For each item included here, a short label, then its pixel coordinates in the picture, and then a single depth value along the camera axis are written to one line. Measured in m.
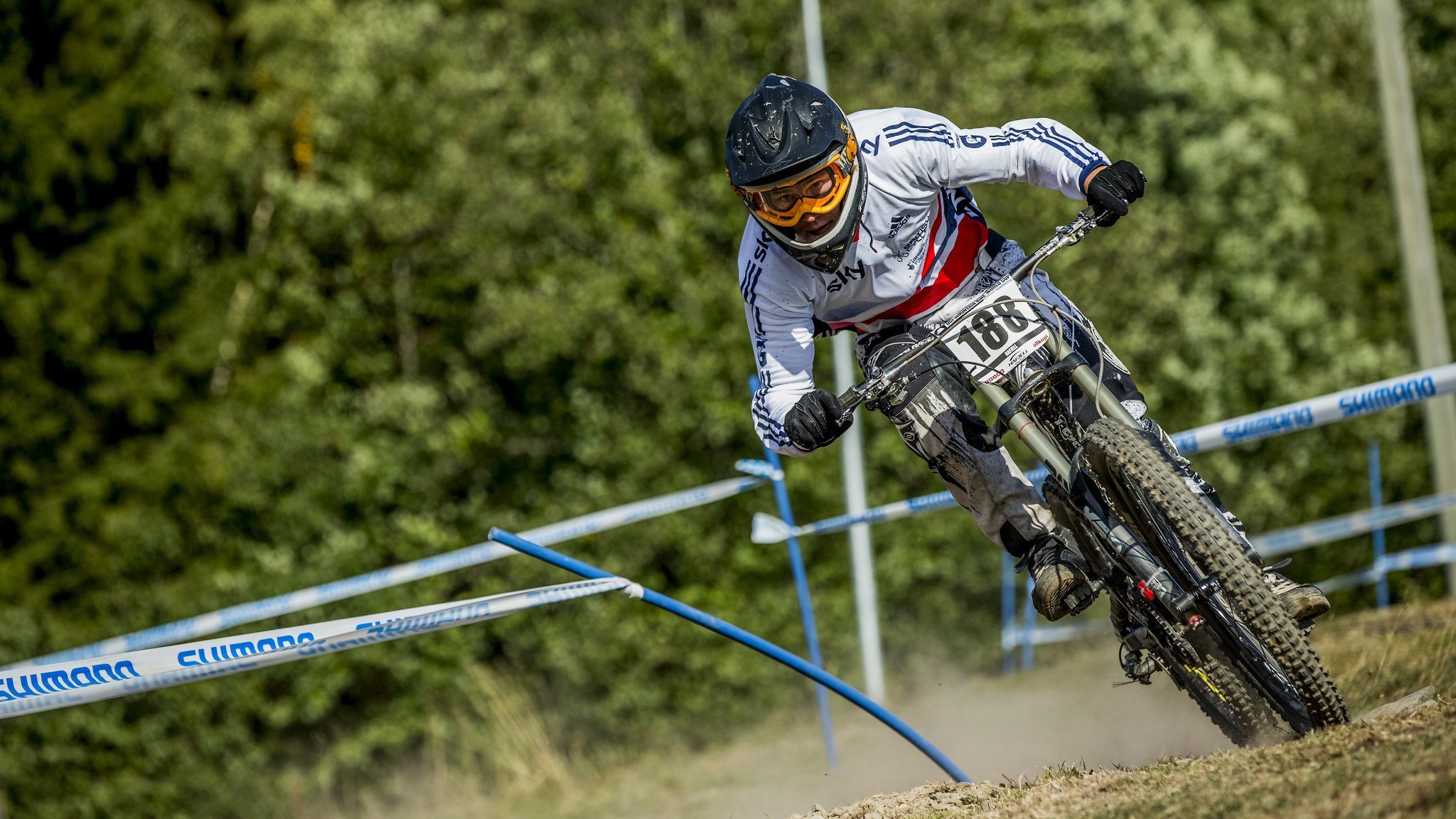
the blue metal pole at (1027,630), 26.78
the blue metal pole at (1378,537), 22.64
